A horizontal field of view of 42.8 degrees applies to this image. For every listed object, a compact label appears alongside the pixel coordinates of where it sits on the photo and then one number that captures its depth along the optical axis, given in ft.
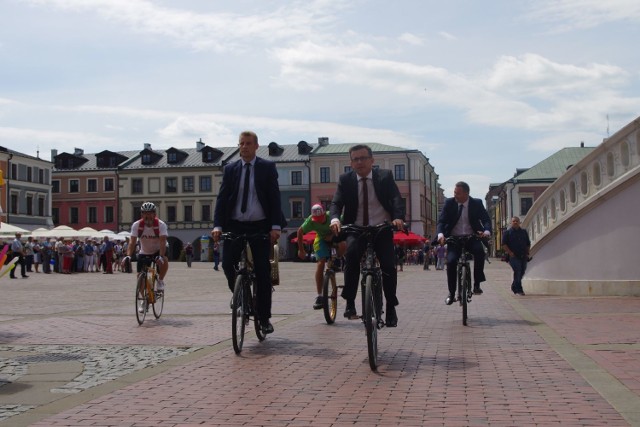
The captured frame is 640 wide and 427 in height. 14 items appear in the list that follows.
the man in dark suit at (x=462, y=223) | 34.78
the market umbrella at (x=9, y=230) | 118.43
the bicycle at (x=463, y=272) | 33.04
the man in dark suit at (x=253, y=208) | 26.25
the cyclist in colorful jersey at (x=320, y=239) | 35.19
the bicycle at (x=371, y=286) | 20.71
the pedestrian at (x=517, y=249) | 56.13
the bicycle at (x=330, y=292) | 32.73
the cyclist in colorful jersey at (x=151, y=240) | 35.60
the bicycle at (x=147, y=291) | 33.99
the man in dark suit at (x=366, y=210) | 23.79
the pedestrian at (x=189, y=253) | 176.53
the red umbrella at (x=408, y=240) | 133.90
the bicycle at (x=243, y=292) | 24.25
